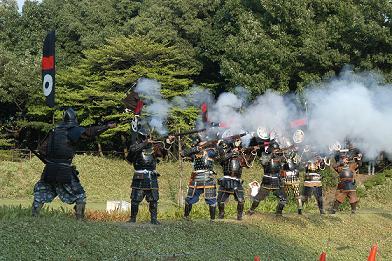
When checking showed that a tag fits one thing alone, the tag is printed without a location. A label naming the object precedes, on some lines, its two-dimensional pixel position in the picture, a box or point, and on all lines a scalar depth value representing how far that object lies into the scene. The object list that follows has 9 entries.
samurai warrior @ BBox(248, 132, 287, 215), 17.62
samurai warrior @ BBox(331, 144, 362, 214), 20.05
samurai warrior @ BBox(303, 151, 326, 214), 20.05
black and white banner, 11.80
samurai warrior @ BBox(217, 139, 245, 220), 16.78
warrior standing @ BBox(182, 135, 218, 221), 16.00
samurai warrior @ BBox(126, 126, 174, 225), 13.88
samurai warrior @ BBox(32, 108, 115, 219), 12.07
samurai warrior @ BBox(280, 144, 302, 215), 19.14
